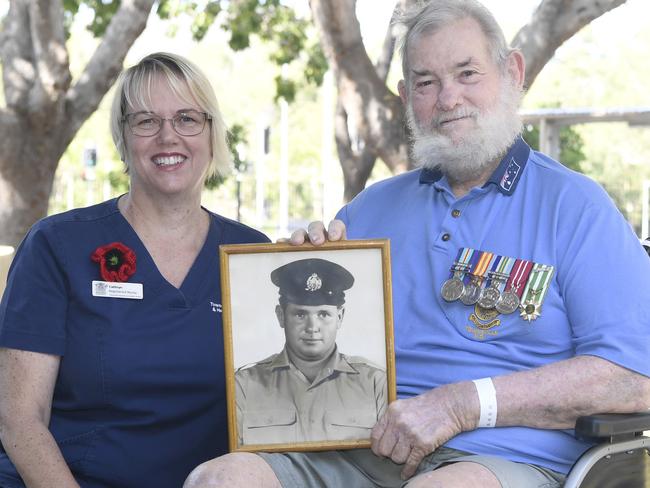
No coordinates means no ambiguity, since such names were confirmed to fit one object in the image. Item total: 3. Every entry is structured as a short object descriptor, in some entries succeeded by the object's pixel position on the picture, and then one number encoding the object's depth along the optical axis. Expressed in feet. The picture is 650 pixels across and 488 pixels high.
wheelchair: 8.76
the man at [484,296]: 9.16
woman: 9.95
